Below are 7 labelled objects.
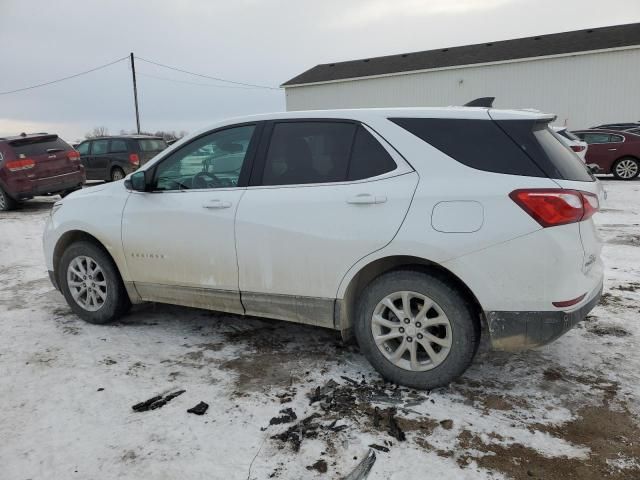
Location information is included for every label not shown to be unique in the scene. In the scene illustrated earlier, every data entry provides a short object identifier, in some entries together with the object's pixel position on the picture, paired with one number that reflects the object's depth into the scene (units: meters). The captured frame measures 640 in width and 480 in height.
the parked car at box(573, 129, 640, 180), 14.93
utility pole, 36.47
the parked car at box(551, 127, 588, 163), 12.18
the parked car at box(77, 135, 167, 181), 15.70
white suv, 2.79
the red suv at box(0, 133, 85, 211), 11.52
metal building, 23.88
